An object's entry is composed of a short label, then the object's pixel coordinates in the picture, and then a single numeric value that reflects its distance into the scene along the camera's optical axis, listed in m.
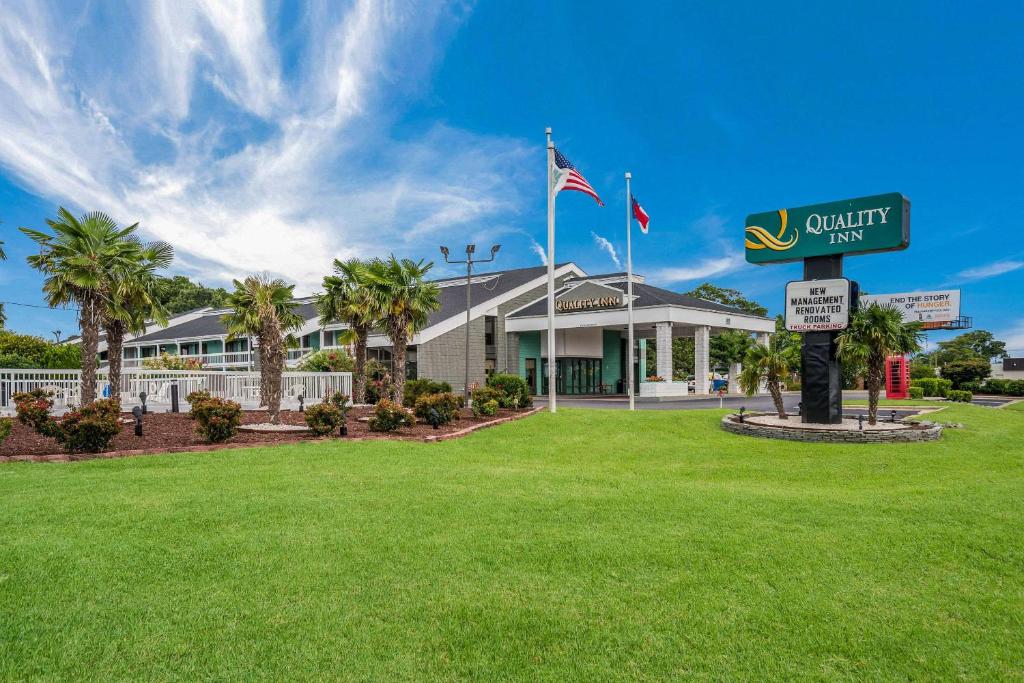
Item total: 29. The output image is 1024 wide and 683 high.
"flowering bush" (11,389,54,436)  12.64
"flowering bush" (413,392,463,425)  17.42
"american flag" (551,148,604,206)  20.48
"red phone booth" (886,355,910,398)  33.12
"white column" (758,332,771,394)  37.72
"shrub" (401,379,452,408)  24.42
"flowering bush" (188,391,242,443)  13.47
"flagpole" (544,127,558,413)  20.70
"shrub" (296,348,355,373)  29.41
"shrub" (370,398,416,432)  15.65
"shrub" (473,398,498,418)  19.84
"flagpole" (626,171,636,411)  24.95
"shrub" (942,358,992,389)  46.31
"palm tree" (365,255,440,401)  22.22
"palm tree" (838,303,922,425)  15.73
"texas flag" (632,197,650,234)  24.67
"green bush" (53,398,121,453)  11.95
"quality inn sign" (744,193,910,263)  15.65
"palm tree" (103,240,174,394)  18.91
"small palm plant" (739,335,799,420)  18.23
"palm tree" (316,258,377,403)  24.33
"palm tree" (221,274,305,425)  16.44
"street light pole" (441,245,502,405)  25.41
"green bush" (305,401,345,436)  14.87
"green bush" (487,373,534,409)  22.47
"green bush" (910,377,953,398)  33.53
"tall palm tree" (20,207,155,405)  18.02
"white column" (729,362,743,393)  37.62
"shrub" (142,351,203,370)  32.25
